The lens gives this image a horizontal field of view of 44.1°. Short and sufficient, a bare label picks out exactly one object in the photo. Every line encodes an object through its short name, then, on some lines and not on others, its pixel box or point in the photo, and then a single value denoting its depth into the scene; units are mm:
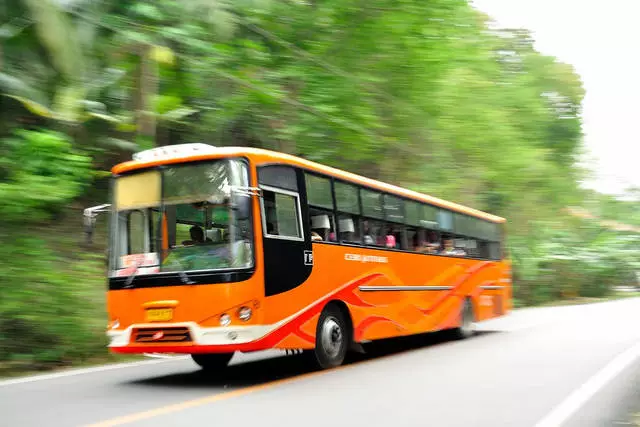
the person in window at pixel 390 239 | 12828
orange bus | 8992
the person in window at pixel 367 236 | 12067
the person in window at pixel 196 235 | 9086
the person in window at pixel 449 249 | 15423
